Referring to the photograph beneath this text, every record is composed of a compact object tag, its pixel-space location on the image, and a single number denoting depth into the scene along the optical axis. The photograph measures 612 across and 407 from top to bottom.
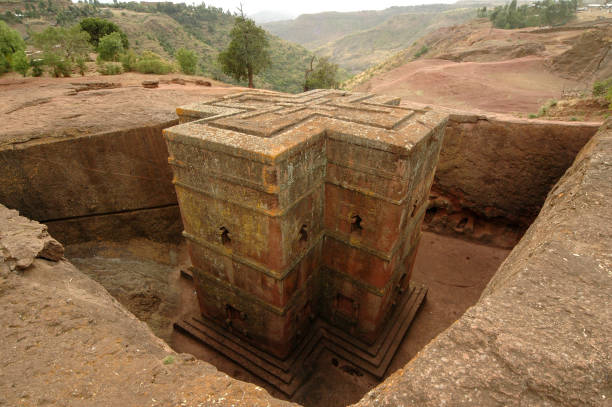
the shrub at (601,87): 11.71
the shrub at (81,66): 16.19
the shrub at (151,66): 17.97
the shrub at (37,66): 14.88
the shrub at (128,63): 18.11
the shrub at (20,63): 14.45
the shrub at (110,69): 16.34
